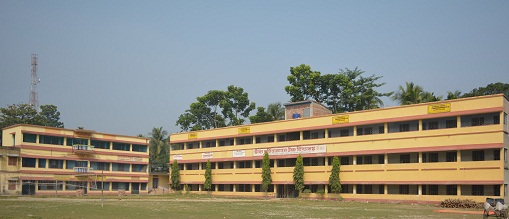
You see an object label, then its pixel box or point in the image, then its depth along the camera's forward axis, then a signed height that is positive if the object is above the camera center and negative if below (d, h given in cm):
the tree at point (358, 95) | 9150 +1001
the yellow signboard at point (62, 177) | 7662 -483
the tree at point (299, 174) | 6612 -334
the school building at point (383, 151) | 5053 -21
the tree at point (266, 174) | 7050 -361
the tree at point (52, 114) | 13350 +845
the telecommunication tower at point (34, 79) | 11510 +1545
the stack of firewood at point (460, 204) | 4706 -501
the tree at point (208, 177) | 7950 -466
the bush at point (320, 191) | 6400 -538
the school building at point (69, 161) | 7081 -236
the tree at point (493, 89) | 9075 +1131
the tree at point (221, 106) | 10688 +876
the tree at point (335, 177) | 6156 -345
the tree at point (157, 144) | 11606 +66
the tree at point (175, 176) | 8575 -492
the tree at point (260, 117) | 9531 +597
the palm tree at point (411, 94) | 7188 +796
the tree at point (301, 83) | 9500 +1245
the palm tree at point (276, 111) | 9756 +725
